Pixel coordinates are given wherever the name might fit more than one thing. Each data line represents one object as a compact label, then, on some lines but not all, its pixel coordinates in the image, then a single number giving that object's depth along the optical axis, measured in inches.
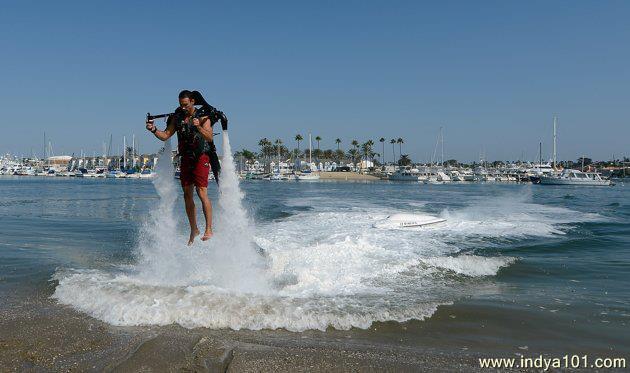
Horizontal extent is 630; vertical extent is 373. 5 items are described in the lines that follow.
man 310.5
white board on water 720.3
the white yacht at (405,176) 5698.8
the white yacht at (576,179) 4320.9
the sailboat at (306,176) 5580.7
